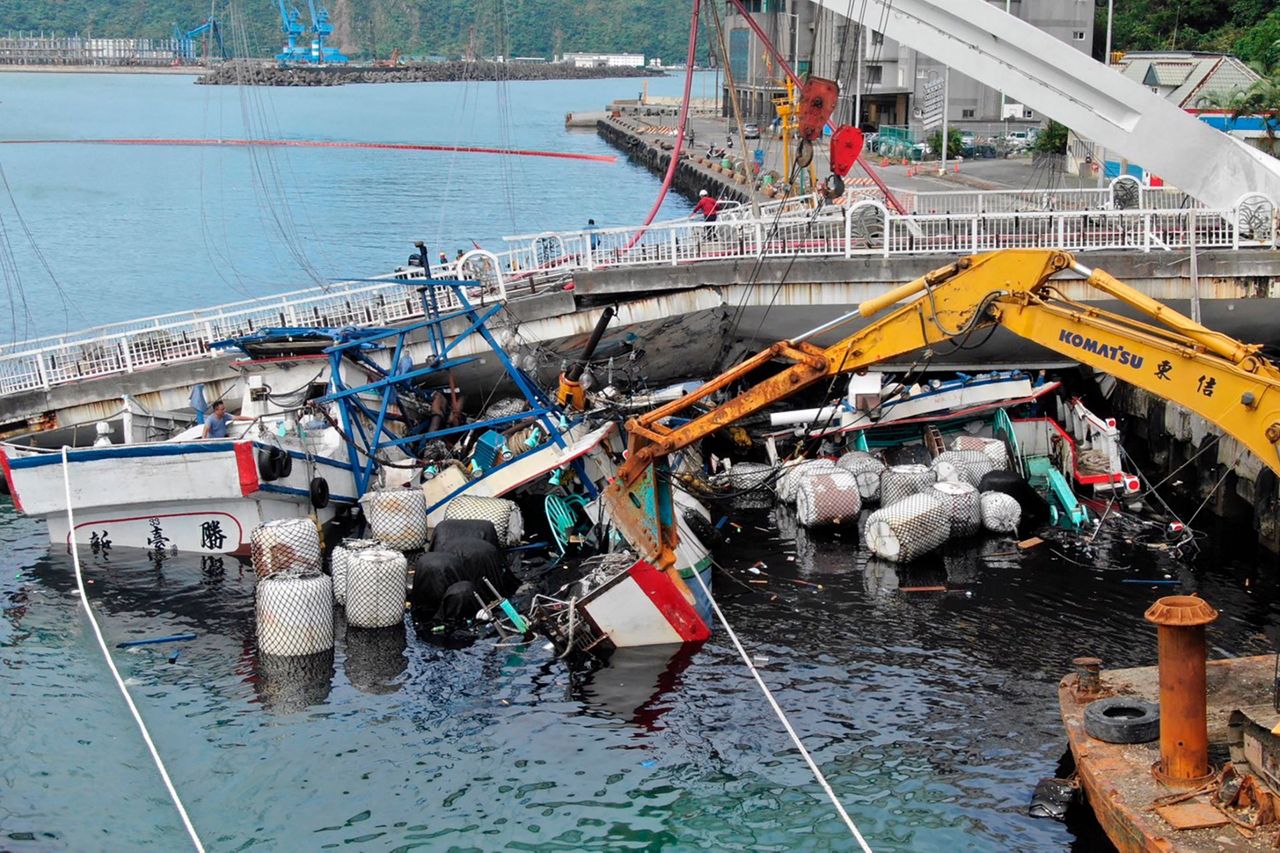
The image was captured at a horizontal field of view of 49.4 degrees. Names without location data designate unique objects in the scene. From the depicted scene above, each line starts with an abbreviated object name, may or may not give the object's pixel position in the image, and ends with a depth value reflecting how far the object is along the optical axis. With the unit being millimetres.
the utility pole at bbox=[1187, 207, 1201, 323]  18906
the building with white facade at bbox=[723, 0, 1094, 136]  73312
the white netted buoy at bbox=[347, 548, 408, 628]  21844
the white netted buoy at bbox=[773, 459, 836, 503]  27484
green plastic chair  25500
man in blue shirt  26391
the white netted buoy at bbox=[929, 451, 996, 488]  26703
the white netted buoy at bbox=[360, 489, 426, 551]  24953
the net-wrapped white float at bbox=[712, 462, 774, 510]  27734
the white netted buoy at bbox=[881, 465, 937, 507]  26109
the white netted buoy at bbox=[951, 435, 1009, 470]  27312
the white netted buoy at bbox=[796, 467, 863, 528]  26094
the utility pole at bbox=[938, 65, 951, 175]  58938
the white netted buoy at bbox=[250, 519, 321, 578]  23234
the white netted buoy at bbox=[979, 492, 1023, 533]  25578
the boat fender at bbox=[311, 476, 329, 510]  26016
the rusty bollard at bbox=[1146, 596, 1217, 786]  12766
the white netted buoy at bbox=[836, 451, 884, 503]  27156
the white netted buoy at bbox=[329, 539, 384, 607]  22562
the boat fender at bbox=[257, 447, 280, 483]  24875
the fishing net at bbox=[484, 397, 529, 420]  29753
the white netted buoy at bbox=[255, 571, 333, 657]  20922
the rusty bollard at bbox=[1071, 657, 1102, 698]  15578
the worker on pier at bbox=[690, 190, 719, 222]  35656
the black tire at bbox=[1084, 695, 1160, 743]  14352
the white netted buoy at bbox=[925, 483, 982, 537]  25156
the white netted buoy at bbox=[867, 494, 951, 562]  24312
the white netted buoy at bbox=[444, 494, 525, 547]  24875
